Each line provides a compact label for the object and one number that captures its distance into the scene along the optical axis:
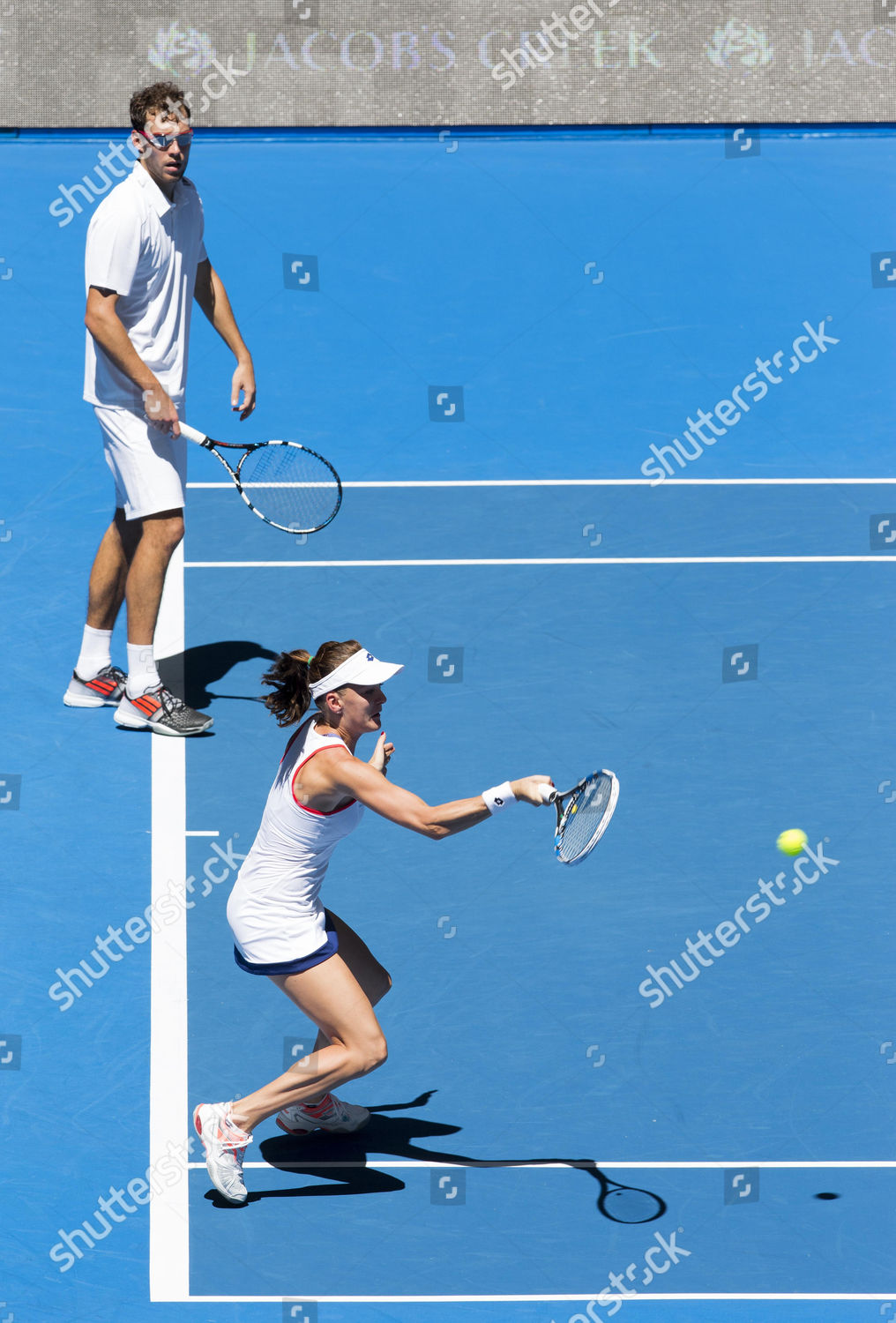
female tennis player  12.52
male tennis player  16.45
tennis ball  16.17
